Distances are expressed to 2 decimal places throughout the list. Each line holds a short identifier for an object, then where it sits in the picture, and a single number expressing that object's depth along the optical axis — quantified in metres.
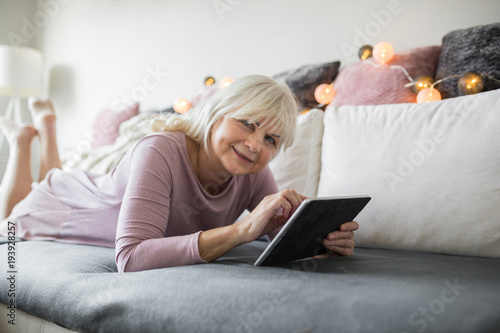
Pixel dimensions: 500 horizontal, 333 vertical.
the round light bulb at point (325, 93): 1.68
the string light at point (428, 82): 1.27
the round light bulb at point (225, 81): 2.16
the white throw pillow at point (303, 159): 1.41
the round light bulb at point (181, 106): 2.20
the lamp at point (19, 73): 3.27
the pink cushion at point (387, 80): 1.50
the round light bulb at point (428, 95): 1.38
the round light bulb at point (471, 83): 1.27
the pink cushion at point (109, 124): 2.43
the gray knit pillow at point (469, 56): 1.28
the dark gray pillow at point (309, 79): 1.75
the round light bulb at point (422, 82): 1.43
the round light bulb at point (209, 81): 2.39
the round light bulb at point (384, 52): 1.58
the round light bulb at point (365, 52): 1.73
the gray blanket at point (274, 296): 0.56
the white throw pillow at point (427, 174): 1.00
